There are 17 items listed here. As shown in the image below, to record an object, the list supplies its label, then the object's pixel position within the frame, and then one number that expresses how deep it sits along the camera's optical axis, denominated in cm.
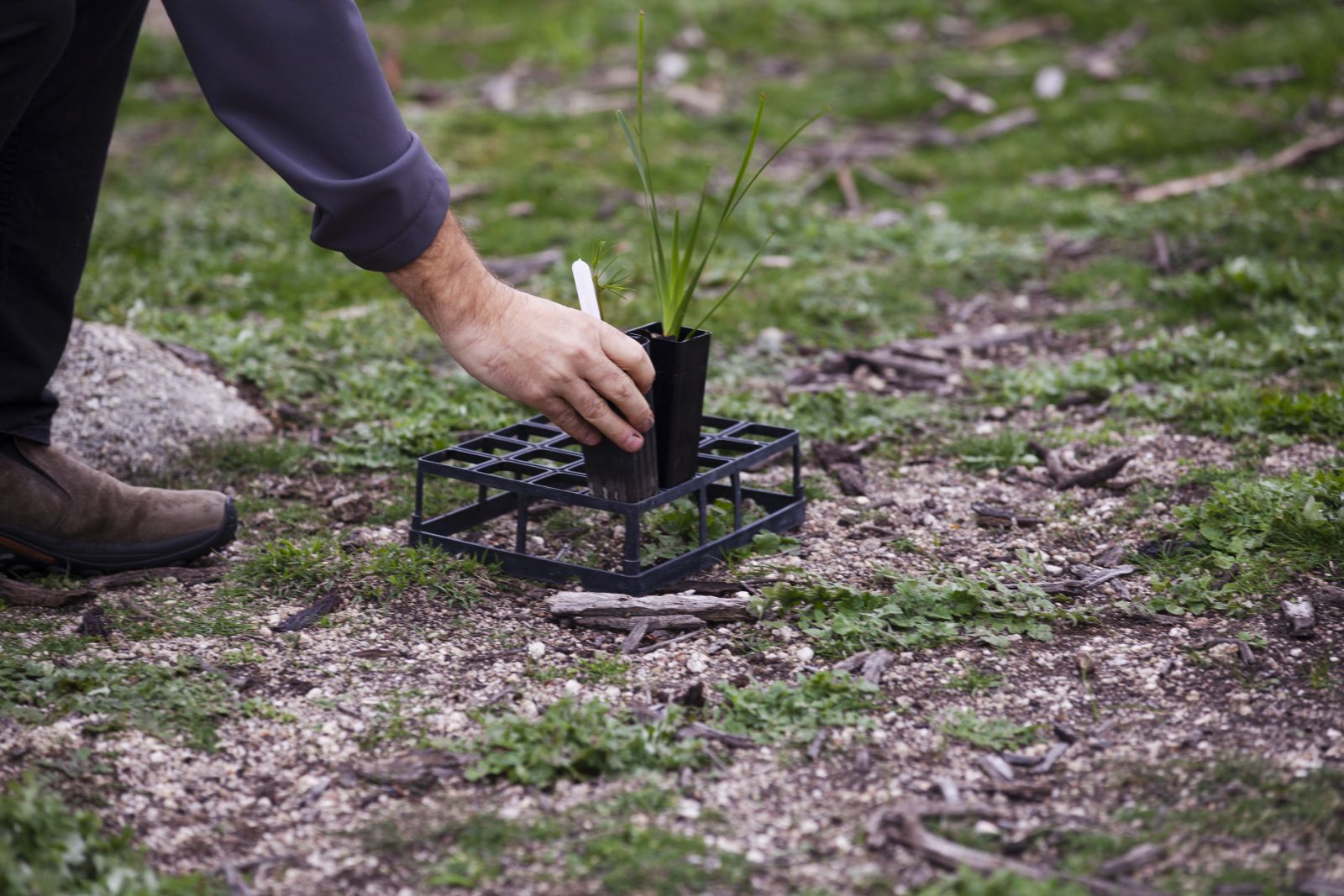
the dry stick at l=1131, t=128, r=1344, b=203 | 696
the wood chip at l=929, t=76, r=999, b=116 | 879
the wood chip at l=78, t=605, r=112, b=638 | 303
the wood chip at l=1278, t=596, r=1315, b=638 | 289
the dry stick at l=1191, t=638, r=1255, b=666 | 282
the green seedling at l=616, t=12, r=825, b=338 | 323
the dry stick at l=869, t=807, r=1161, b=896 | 212
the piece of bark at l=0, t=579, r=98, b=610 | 320
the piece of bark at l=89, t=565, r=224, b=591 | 338
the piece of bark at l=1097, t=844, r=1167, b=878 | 217
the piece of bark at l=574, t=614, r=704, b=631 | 310
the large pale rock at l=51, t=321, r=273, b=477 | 408
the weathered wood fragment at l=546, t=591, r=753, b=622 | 313
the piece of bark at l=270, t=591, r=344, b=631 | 312
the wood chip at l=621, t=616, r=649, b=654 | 302
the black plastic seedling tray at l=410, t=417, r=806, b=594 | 322
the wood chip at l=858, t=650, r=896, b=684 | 282
